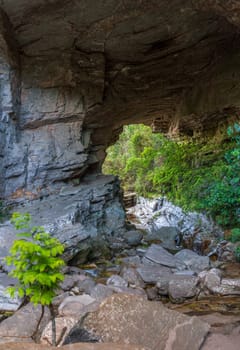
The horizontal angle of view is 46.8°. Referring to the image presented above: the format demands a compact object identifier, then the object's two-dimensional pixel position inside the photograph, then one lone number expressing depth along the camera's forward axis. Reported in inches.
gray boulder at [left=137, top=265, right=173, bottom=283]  196.7
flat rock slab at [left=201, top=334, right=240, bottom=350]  97.2
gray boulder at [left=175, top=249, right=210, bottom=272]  221.8
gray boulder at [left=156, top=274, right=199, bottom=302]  170.2
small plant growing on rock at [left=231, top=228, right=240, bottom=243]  194.6
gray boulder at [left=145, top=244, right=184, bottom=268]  227.0
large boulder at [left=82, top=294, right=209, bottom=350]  95.0
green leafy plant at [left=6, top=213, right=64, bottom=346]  89.0
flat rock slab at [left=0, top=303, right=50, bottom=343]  119.8
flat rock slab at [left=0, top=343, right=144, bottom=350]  80.7
